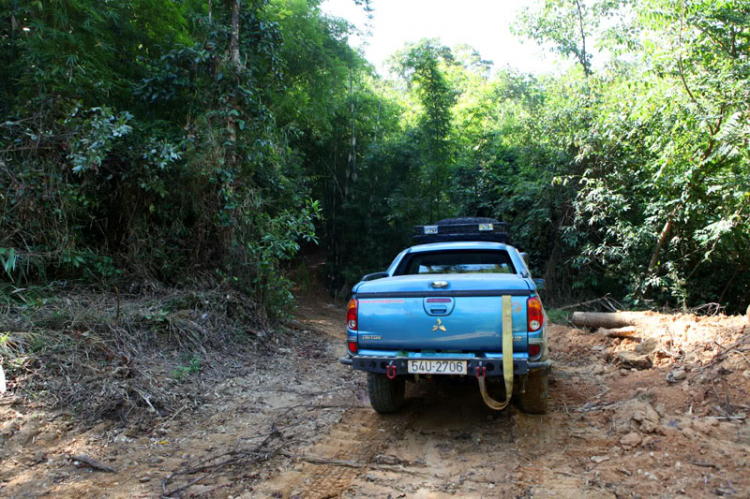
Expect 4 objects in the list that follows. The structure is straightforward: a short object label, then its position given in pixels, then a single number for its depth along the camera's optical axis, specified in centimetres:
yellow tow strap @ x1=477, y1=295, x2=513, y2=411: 355
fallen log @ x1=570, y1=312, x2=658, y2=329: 728
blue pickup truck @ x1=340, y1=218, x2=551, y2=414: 362
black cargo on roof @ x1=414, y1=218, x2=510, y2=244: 672
